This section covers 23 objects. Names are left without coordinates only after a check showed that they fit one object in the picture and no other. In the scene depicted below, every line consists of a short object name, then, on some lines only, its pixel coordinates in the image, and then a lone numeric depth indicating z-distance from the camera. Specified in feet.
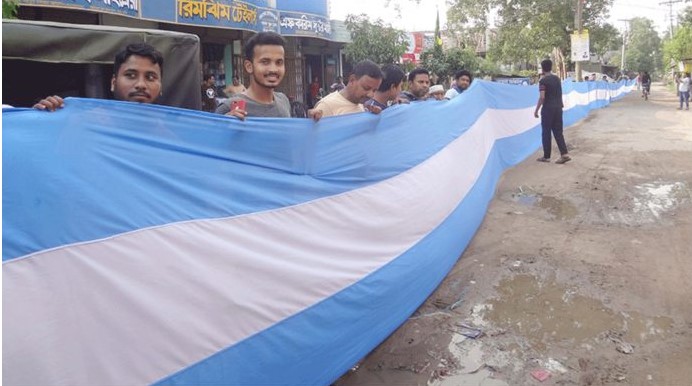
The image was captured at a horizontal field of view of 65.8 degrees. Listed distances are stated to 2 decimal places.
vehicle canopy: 10.49
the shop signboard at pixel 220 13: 30.68
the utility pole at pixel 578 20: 82.39
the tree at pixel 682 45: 116.57
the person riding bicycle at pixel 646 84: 105.52
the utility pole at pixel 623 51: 241.96
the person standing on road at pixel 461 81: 24.64
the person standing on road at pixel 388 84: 14.82
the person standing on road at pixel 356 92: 12.56
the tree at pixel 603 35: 102.89
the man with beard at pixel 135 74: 8.41
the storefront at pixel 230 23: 31.53
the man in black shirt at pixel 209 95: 38.63
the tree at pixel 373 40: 54.34
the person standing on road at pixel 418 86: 18.30
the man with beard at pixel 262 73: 9.95
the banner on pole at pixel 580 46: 77.46
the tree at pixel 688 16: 113.64
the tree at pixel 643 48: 307.99
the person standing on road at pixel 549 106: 29.35
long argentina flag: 5.54
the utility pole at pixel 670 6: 206.28
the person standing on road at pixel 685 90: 72.79
